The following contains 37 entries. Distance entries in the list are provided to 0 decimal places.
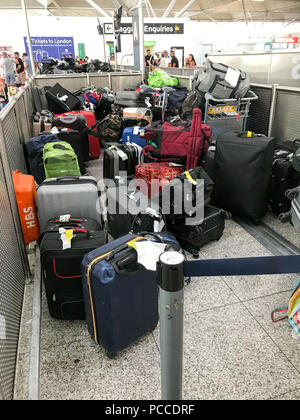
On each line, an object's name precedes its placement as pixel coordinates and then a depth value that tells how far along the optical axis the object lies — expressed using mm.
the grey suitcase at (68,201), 2654
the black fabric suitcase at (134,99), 6094
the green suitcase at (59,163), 3549
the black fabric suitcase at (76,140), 4594
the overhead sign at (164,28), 13234
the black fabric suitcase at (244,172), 3117
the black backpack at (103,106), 6723
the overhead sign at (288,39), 19839
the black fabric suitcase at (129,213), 2602
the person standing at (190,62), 13644
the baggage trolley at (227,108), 4277
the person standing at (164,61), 11038
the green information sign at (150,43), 17969
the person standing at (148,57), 13610
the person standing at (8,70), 8566
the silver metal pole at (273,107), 4137
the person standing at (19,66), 11068
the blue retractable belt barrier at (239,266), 971
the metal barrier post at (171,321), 945
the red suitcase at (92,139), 5594
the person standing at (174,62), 11538
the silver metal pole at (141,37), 7133
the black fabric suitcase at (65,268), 2006
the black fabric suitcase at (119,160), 3838
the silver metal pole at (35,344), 1719
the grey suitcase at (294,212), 1930
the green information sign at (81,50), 19644
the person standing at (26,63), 12625
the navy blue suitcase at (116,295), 1746
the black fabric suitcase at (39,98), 6477
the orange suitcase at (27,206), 2580
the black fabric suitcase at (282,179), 3258
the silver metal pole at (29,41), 7828
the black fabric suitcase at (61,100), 6211
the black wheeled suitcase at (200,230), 2867
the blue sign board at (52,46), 17500
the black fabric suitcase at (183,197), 2826
